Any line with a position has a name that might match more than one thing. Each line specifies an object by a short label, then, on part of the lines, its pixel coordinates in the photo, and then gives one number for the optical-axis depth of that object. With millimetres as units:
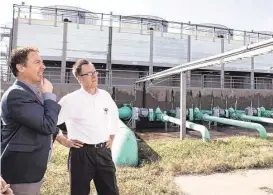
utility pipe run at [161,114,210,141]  7595
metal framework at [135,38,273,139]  4401
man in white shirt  2318
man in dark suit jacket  1684
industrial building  17125
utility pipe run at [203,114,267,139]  8594
